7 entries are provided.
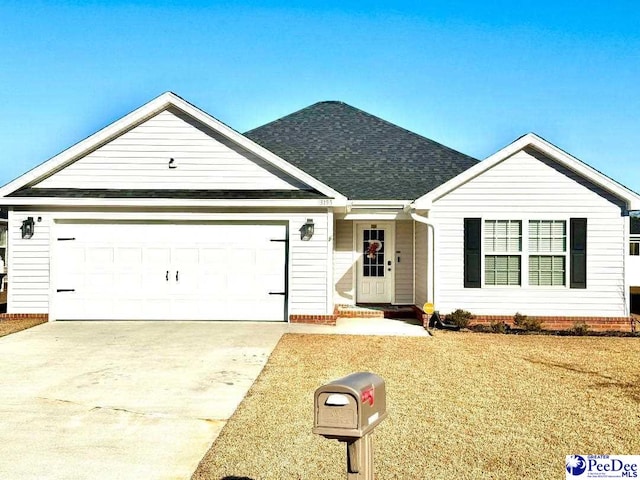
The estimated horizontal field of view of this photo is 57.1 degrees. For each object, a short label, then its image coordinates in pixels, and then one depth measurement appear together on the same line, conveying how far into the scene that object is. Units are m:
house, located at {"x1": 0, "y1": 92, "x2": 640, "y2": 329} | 13.08
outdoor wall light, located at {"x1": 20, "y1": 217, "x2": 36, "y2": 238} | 13.11
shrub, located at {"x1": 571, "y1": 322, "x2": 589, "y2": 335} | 12.59
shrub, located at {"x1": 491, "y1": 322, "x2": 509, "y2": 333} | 12.68
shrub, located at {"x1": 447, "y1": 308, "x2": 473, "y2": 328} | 12.74
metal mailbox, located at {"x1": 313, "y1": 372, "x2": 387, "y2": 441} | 2.91
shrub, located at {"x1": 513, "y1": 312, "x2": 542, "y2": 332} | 12.75
